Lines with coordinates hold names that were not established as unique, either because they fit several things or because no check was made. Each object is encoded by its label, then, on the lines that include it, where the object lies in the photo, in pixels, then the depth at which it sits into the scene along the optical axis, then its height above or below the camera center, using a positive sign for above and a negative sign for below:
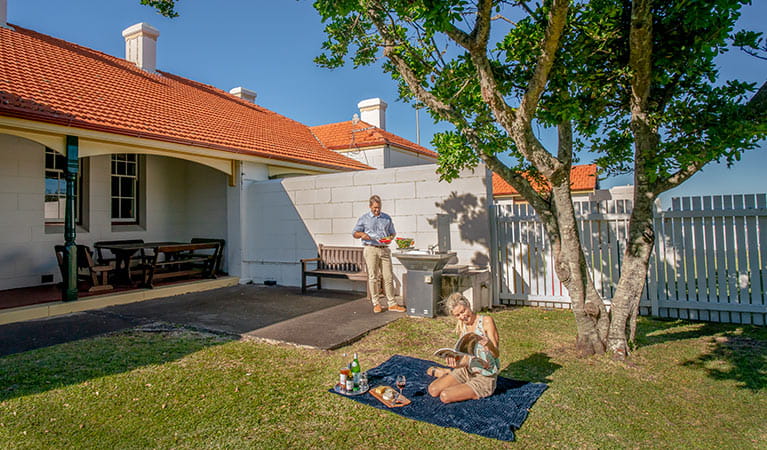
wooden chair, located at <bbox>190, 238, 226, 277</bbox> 10.07 -0.17
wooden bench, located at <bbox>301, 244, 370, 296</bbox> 8.29 -0.50
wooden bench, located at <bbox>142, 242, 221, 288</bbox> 8.56 -0.39
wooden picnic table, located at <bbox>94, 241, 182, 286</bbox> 8.43 -0.18
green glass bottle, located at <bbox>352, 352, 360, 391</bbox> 3.66 -1.15
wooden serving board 3.39 -1.31
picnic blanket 3.05 -1.33
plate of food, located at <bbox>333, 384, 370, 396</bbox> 3.62 -1.29
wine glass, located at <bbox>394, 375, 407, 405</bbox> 3.63 -1.23
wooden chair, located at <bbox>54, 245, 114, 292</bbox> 7.77 -0.43
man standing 7.16 -0.14
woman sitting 3.42 -1.06
